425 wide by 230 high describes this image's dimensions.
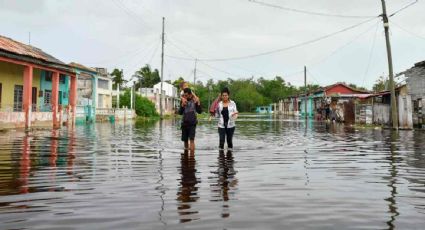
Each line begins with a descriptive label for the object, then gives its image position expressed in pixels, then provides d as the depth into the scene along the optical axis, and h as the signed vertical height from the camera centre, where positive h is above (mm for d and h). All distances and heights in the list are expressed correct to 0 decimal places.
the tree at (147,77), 94438 +10286
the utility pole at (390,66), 25906 +3368
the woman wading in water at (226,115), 12062 +238
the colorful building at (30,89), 23531 +2371
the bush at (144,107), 56500 +2203
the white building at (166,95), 72000 +5035
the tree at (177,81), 101912 +10157
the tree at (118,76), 72625 +8155
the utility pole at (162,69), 53525 +6652
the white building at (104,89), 51888 +4266
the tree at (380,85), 72038 +6352
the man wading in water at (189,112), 11648 +307
